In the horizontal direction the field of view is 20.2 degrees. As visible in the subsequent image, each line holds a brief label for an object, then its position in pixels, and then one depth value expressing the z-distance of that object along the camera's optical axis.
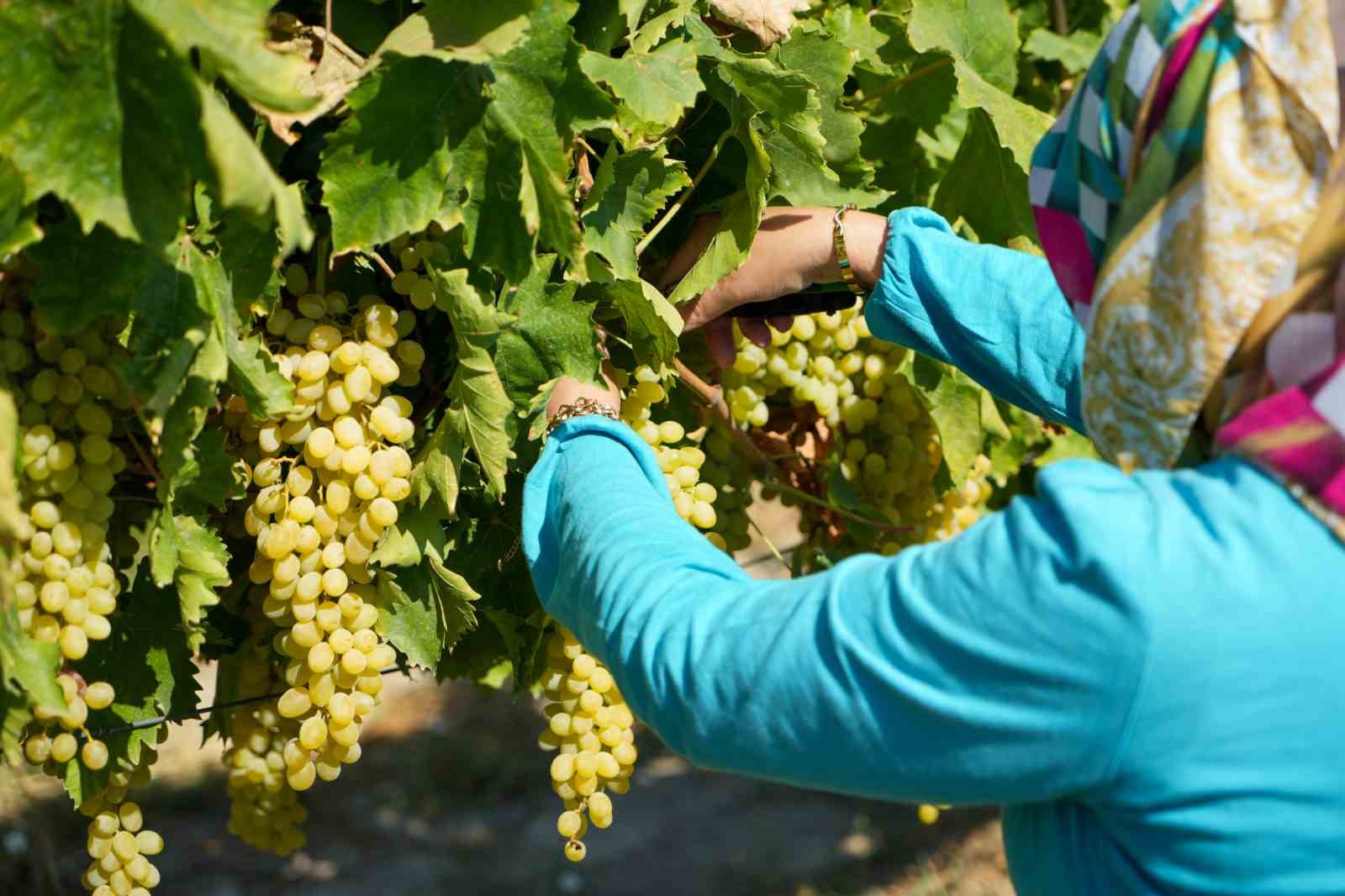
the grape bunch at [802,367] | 3.05
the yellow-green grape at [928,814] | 3.33
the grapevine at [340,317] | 2.42
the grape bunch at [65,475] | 2.55
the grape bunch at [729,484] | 3.08
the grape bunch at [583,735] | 2.77
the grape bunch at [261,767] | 2.91
